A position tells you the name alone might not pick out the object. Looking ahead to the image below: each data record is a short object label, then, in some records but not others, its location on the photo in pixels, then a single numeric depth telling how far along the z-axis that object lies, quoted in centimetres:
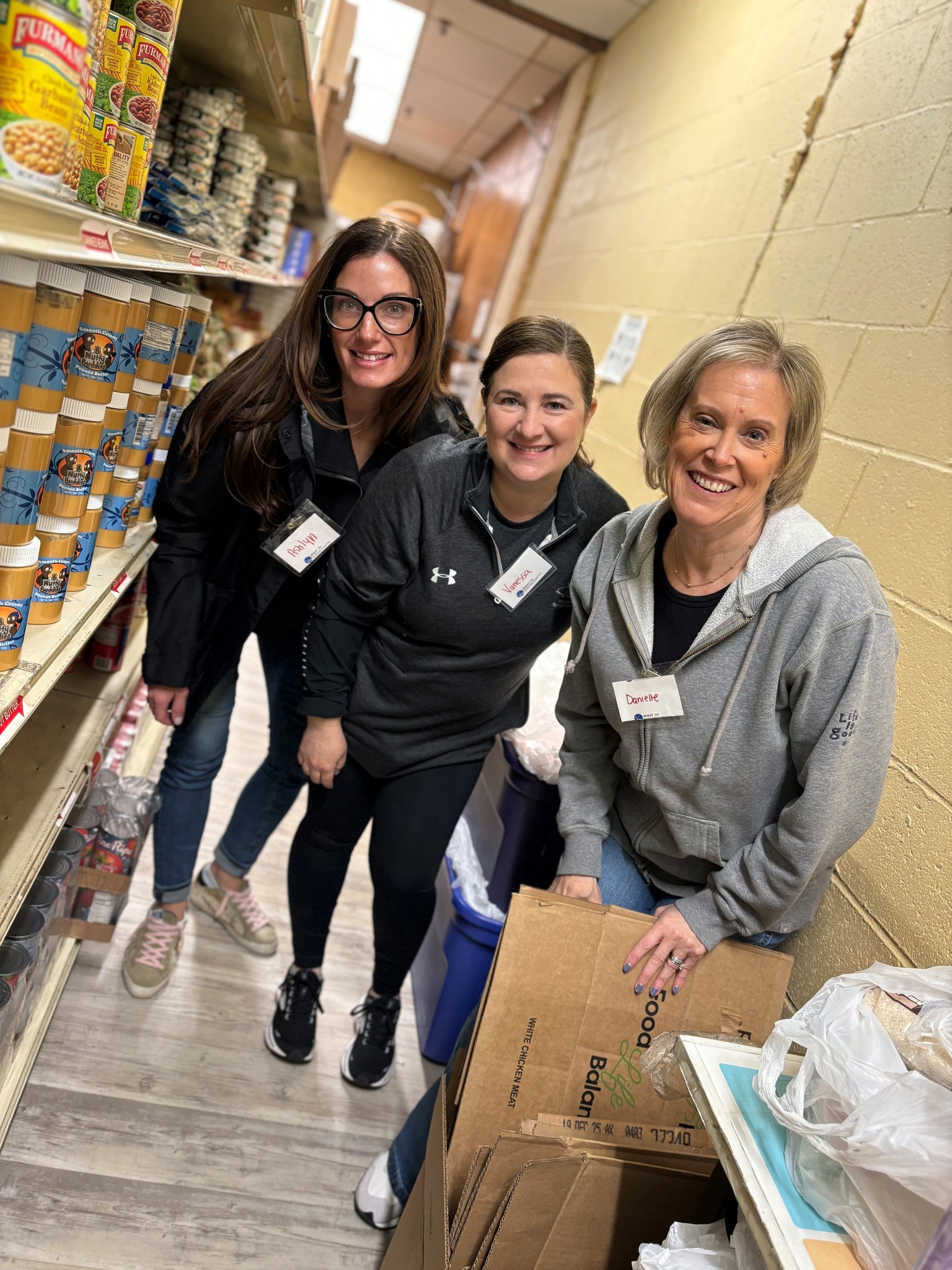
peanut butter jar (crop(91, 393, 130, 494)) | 149
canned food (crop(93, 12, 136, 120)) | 128
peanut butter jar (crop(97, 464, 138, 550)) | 168
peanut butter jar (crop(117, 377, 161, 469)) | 166
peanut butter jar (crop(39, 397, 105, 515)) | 128
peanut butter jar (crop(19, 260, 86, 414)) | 106
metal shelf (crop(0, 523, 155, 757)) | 104
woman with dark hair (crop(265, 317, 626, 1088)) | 162
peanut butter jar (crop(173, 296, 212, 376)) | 197
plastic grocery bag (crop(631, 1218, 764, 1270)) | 111
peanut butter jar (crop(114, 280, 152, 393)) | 148
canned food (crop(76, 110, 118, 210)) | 126
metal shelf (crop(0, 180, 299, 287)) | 73
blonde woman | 134
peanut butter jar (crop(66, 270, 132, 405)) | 127
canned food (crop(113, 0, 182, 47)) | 135
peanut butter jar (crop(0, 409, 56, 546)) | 108
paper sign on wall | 382
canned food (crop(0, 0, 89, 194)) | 76
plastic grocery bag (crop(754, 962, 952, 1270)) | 90
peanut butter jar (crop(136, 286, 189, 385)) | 167
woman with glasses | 169
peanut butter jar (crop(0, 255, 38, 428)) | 92
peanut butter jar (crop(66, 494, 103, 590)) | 140
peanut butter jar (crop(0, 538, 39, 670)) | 109
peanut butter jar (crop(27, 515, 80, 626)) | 126
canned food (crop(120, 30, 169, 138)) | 138
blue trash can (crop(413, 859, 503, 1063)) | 210
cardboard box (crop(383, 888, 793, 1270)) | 127
